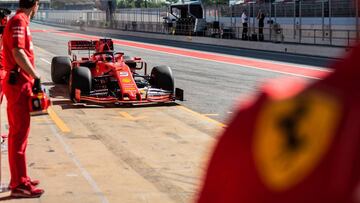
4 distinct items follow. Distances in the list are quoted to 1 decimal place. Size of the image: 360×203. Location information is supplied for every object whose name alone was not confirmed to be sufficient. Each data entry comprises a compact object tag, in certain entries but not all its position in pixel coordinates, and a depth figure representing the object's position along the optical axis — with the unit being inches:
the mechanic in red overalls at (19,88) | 201.2
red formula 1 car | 448.5
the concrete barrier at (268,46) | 1103.6
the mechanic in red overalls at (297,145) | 31.0
